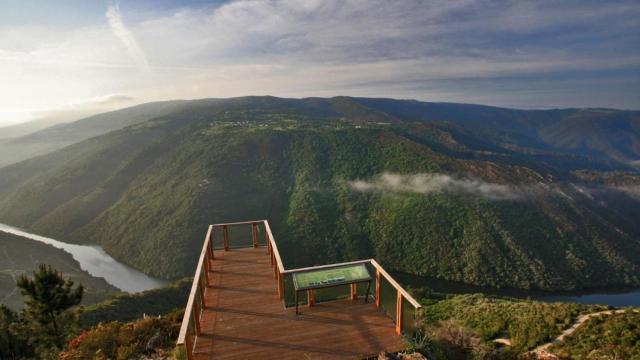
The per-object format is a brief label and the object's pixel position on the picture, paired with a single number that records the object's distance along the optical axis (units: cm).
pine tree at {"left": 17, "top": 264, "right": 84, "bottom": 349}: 1369
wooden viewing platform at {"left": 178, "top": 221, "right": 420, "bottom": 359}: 777
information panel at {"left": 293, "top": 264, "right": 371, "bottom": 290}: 914
